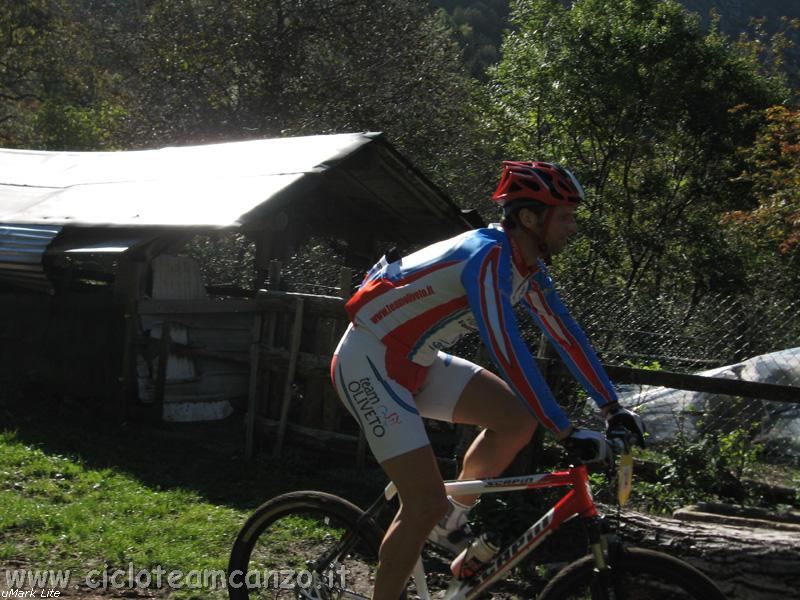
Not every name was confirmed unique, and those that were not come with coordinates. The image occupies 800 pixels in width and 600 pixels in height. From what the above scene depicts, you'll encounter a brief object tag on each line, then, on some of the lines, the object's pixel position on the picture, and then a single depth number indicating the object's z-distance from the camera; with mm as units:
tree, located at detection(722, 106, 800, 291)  14773
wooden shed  8320
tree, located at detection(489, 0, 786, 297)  16781
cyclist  3541
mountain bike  3277
